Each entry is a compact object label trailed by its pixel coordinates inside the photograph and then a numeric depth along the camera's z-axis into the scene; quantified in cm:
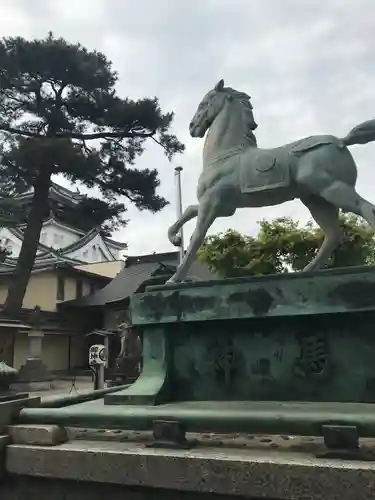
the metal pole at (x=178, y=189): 2139
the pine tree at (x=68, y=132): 1925
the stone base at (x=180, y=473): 237
